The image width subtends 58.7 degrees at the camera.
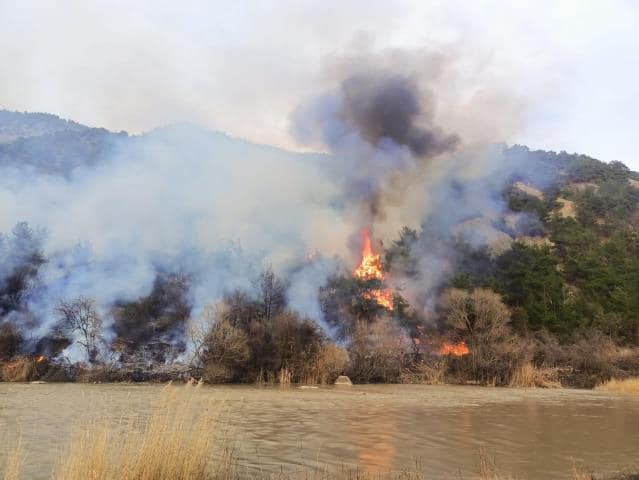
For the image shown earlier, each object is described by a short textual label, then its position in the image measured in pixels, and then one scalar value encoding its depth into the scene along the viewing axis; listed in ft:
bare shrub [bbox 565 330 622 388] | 133.10
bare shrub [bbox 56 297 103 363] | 114.21
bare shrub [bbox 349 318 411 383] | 124.26
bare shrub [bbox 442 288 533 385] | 129.70
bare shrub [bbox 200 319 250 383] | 109.81
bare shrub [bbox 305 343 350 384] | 116.98
